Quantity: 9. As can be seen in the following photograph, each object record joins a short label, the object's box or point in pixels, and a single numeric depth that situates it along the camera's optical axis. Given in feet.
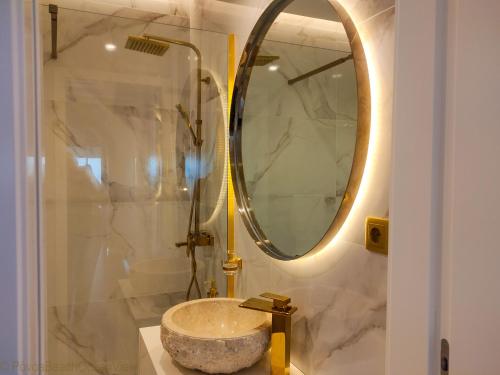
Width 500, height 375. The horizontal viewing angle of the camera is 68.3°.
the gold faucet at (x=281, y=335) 3.59
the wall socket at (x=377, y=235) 2.73
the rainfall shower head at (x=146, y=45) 6.72
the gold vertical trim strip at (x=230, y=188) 5.65
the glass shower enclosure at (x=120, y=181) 6.34
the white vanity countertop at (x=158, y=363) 3.80
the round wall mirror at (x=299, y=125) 3.14
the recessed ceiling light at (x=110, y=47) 6.65
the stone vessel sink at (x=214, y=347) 3.49
